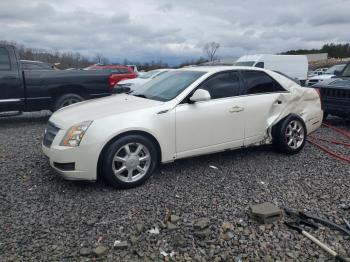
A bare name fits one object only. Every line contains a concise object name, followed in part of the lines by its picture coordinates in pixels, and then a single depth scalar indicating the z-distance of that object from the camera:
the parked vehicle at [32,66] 8.21
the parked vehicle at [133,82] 11.67
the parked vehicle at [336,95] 7.59
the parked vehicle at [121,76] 13.42
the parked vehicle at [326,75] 17.72
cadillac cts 3.92
